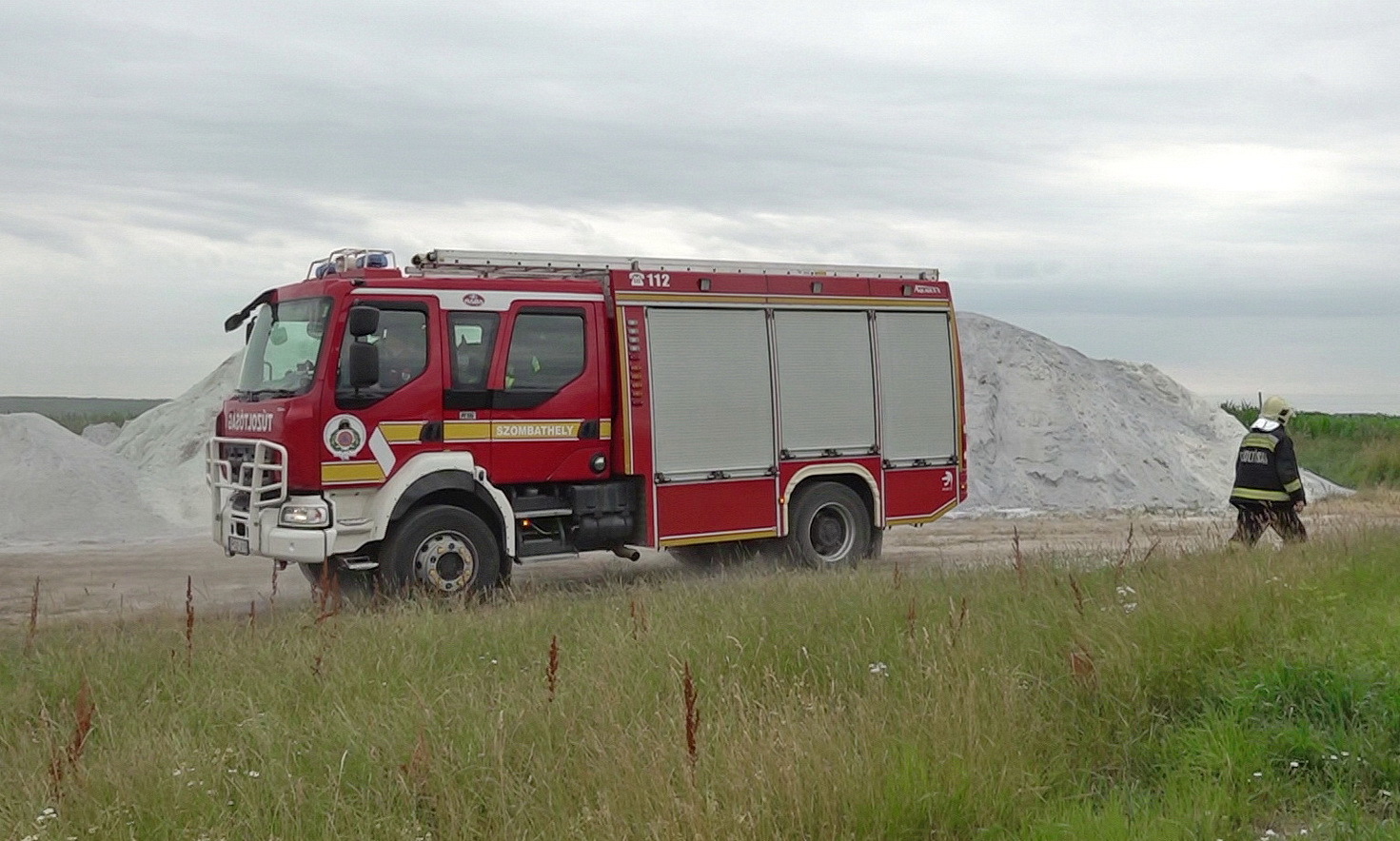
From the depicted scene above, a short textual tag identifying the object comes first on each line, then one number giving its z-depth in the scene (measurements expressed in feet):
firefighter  38.19
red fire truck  36.17
